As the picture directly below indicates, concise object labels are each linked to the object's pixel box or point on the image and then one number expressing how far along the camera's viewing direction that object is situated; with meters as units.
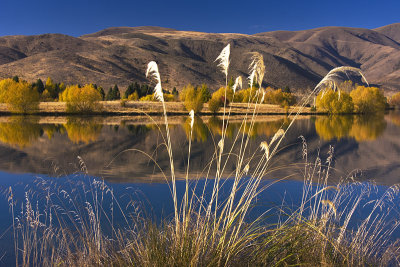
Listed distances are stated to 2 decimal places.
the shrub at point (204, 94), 50.55
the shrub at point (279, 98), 64.12
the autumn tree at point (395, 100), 86.31
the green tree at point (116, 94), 62.41
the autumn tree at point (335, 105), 50.41
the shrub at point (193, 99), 48.06
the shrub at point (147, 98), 57.97
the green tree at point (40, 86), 59.91
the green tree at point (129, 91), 64.45
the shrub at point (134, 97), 62.34
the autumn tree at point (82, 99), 42.55
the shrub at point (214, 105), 49.00
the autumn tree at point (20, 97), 39.28
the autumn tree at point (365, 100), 56.81
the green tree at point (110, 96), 62.16
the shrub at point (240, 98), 58.62
